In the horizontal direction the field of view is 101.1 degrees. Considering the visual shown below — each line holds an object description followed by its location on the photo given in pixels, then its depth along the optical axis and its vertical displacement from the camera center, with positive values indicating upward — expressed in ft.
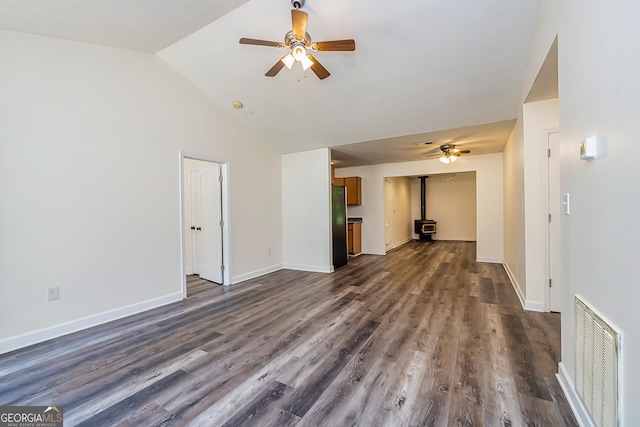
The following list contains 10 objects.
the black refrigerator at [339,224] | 18.57 -0.99
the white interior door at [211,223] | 15.05 -0.61
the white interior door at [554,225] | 9.89 -0.65
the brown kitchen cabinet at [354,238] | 23.95 -2.50
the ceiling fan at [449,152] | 17.54 +3.93
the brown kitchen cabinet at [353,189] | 24.36 +2.02
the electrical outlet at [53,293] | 8.83 -2.64
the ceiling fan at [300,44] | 7.43 +4.95
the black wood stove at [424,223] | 31.19 -1.57
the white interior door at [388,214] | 24.48 -0.35
